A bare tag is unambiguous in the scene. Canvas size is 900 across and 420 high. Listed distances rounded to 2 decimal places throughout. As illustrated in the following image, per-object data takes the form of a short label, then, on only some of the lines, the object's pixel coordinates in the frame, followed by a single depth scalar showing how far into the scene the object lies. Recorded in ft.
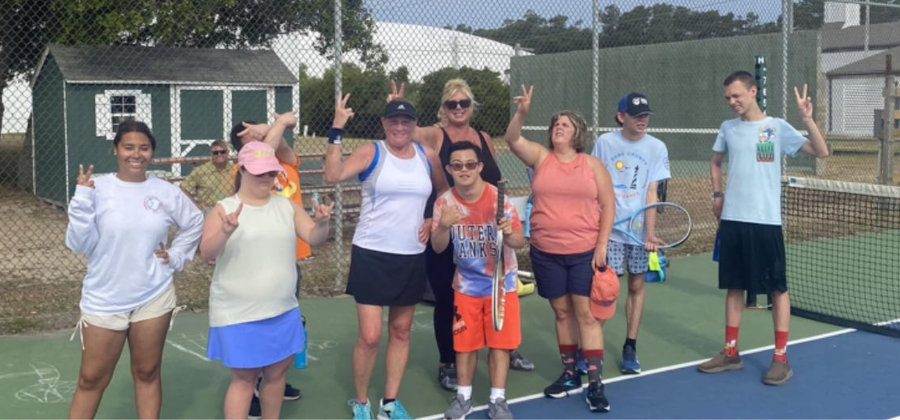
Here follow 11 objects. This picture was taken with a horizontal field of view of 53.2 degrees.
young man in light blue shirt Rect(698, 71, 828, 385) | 19.39
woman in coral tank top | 17.29
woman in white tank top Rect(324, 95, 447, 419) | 15.96
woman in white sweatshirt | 13.19
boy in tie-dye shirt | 16.38
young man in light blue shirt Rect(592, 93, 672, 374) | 19.85
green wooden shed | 47.14
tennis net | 24.48
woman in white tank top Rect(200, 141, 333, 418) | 13.20
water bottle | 17.28
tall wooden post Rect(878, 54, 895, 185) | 48.24
